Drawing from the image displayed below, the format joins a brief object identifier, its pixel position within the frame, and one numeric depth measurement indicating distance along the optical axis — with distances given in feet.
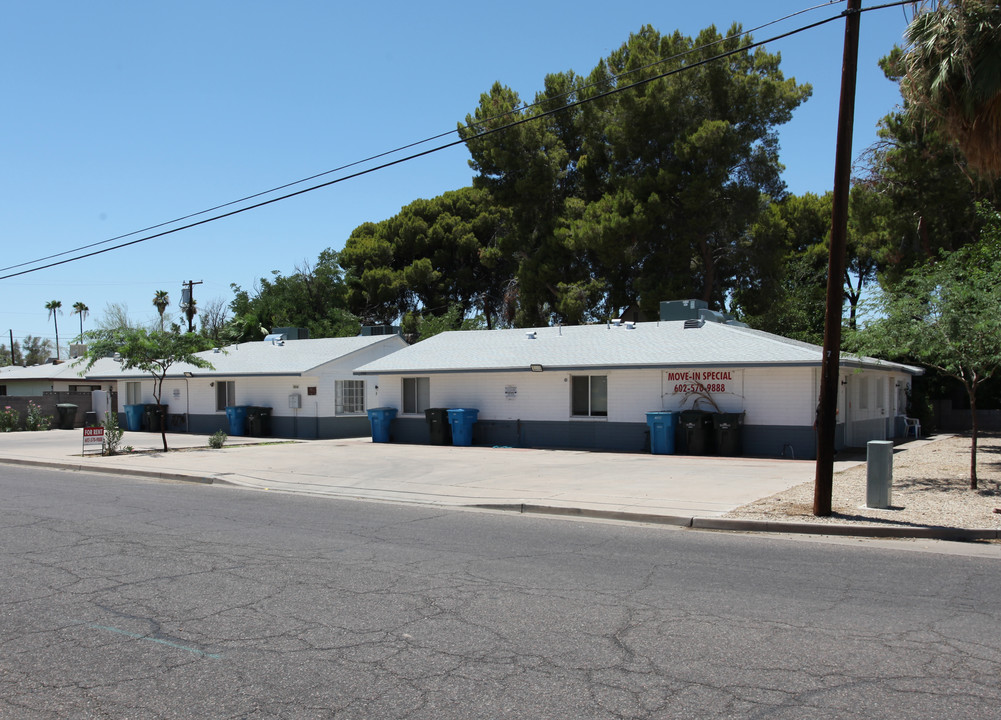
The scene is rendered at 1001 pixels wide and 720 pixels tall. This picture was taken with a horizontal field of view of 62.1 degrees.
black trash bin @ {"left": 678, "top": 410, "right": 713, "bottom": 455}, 69.77
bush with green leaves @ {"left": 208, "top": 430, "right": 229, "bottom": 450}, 83.82
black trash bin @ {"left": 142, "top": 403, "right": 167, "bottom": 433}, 114.01
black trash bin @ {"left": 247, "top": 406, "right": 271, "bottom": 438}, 101.86
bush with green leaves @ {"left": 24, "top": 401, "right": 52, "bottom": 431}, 125.90
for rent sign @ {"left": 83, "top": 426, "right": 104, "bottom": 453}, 79.10
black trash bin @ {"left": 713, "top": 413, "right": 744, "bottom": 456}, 68.44
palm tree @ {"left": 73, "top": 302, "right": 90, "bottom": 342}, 344.96
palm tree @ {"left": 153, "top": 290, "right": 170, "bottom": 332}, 233.14
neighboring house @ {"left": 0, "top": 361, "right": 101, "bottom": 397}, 147.64
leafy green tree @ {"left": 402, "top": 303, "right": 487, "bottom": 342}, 142.41
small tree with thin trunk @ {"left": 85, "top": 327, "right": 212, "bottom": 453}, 79.56
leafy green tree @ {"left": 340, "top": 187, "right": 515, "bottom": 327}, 157.79
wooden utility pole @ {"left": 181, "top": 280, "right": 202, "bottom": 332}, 166.91
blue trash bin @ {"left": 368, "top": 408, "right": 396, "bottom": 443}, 89.76
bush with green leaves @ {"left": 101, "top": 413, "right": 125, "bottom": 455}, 78.79
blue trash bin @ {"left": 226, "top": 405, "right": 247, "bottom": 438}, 103.14
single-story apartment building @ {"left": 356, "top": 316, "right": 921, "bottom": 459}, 68.53
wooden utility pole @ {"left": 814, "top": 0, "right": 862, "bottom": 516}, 36.14
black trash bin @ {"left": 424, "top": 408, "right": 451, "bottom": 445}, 85.25
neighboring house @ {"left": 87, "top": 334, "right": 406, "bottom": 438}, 99.76
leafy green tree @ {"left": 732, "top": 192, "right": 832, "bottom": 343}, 121.19
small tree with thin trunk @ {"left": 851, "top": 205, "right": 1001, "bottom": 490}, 44.47
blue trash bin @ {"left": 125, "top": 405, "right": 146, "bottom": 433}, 117.80
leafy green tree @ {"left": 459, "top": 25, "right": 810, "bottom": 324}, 115.14
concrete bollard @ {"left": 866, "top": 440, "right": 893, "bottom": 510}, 38.43
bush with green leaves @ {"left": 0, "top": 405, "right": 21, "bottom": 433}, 125.08
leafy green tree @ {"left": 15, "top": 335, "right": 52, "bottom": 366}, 348.38
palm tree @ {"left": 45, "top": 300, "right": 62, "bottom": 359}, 347.36
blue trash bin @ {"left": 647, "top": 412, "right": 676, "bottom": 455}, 71.00
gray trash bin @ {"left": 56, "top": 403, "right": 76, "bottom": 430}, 129.70
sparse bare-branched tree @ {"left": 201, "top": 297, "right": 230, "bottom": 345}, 202.59
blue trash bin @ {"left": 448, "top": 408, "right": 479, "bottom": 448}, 83.56
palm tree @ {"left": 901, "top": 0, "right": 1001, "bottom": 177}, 42.06
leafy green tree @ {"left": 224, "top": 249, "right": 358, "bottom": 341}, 169.07
